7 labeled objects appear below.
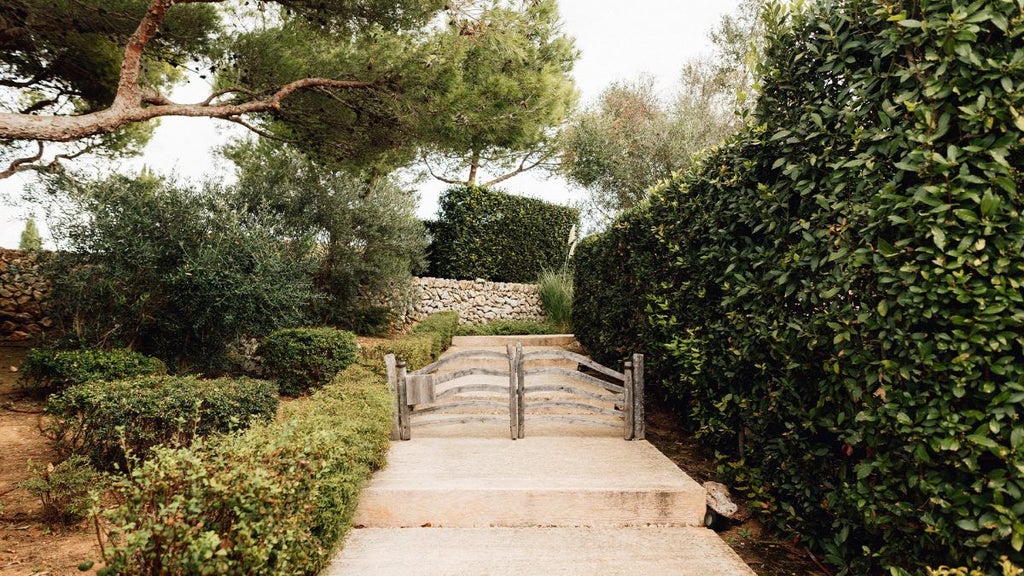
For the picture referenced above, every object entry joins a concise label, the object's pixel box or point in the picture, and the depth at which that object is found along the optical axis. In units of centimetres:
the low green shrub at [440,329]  947
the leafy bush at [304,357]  748
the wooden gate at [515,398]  535
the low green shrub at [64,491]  359
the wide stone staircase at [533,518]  310
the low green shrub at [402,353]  685
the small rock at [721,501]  390
